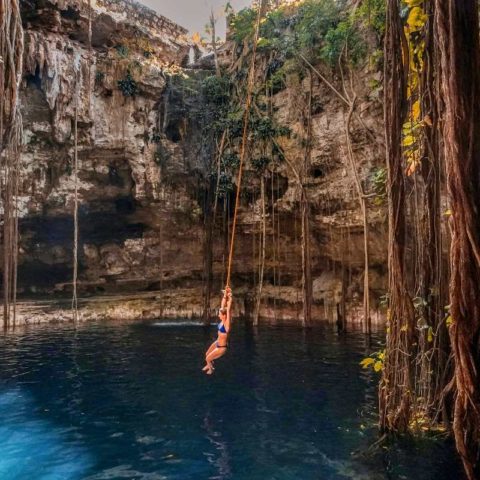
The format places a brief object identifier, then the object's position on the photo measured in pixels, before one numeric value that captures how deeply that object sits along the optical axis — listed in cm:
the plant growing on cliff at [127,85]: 1588
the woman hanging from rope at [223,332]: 650
